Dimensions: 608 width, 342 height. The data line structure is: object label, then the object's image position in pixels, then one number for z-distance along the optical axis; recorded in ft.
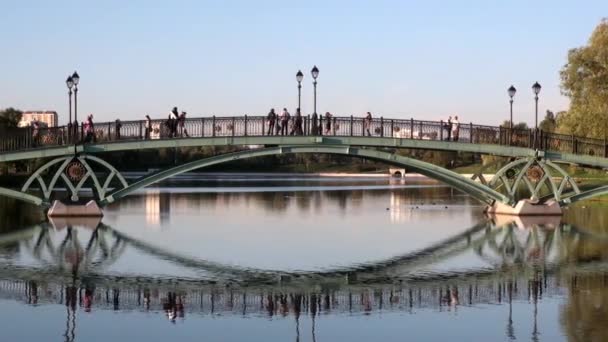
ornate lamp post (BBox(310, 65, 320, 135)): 146.00
